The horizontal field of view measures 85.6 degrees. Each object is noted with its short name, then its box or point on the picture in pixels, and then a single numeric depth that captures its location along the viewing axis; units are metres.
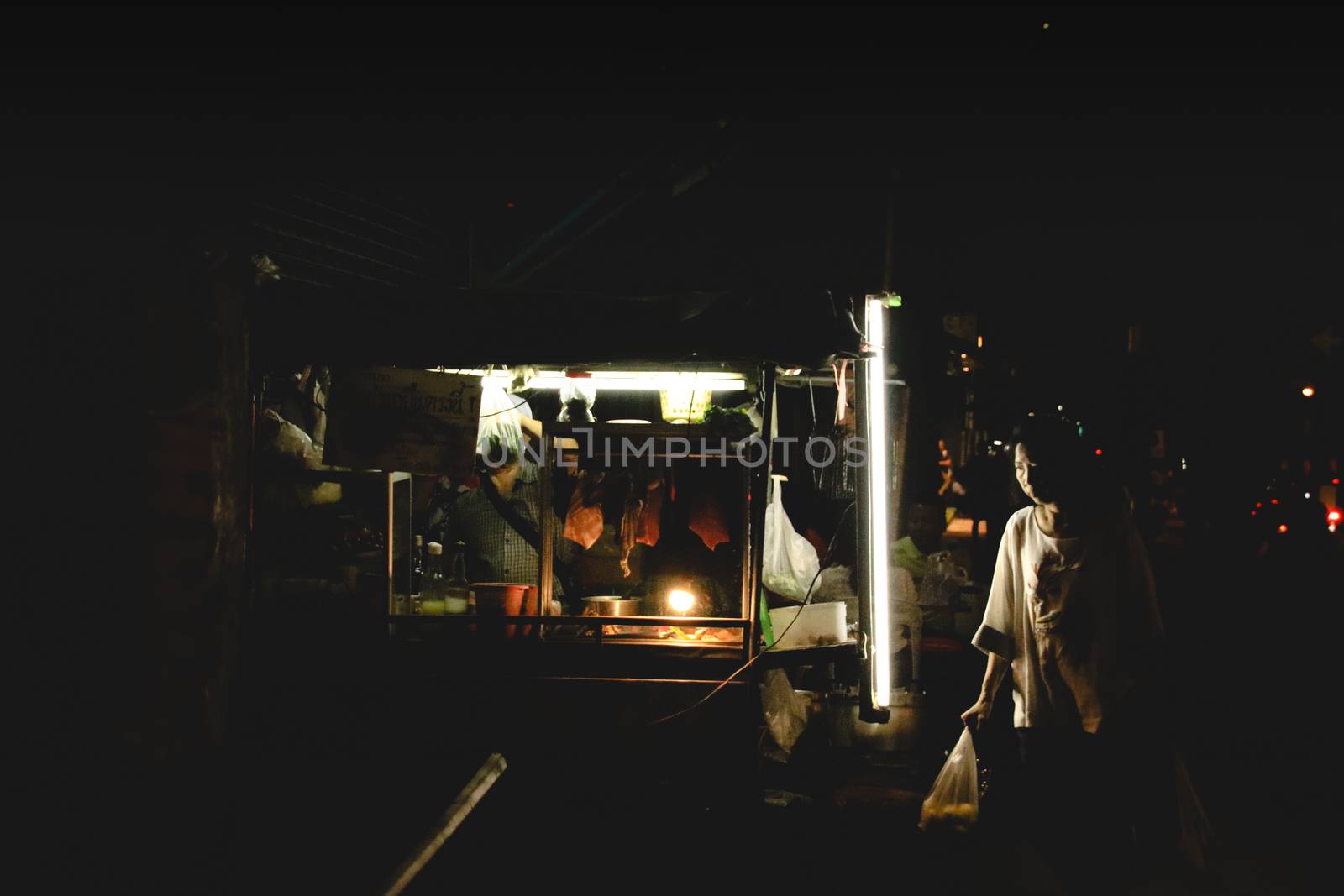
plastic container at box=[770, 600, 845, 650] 6.43
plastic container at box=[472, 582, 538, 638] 6.48
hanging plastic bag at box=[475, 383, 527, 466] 6.56
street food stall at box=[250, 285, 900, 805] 5.66
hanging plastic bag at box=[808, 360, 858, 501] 6.24
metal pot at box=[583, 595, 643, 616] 6.68
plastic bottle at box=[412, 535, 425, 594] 7.25
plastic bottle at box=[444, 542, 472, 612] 6.63
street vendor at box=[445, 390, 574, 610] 7.77
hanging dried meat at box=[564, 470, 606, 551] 6.70
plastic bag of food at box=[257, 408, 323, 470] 6.12
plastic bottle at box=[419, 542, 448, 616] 6.64
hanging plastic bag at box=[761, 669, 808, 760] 7.14
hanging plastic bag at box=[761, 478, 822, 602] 6.94
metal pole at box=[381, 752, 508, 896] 5.08
